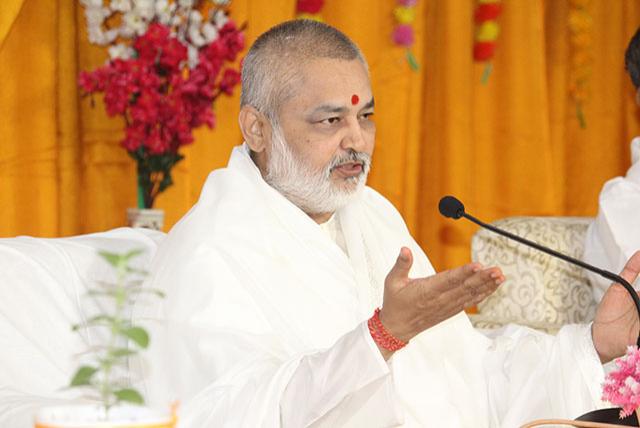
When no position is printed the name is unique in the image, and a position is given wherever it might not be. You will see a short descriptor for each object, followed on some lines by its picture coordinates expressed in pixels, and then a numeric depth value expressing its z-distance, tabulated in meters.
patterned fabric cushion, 6.22
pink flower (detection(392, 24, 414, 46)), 7.73
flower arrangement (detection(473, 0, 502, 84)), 8.13
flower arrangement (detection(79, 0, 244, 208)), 5.84
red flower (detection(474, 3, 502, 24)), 8.12
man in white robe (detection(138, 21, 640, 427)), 3.09
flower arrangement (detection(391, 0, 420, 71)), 7.73
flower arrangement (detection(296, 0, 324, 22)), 7.31
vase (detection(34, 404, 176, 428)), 1.73
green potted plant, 1.72
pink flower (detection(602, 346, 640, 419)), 2.63
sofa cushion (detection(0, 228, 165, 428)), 3.51
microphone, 3.03
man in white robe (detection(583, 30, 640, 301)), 6.08
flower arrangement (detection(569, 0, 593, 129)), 8.55
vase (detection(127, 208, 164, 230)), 5.82
